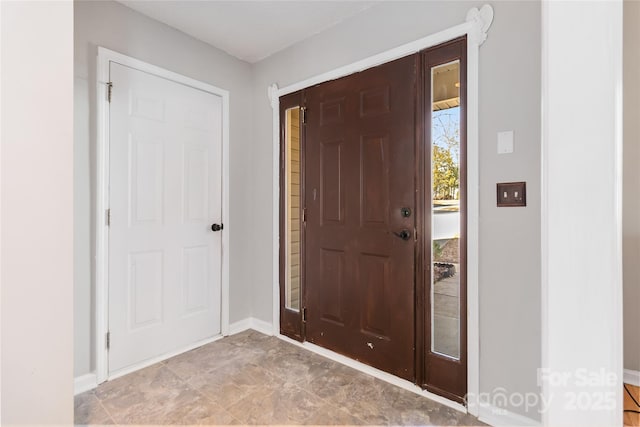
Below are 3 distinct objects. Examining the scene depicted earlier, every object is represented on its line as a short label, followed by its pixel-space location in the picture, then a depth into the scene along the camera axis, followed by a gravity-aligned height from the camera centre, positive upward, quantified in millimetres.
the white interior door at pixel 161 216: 2105 -28
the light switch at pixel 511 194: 1559 +93
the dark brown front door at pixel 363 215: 1959 -22
